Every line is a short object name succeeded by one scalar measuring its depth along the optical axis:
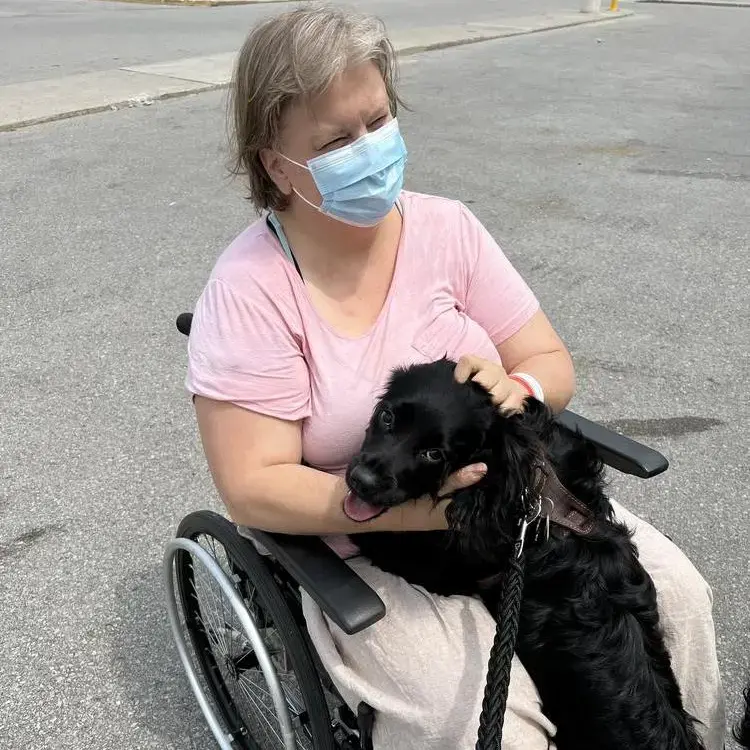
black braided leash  1.27
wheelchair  1.53
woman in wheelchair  1.57
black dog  1.50
